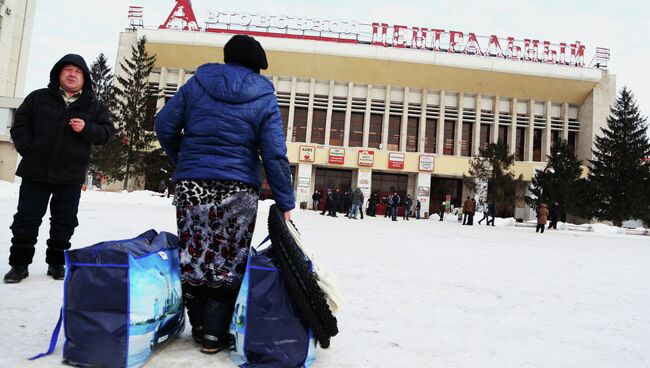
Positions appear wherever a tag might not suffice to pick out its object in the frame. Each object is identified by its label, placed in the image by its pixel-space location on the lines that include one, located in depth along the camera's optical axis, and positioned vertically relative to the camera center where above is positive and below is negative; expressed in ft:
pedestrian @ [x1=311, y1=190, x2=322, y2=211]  78.08 +1.66
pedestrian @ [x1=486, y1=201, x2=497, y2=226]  69.21 +1.57
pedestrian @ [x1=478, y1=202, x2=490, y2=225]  82.89 +2.19
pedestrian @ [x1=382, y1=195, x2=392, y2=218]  76.37 +1.02
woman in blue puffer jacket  6.33 +0.22
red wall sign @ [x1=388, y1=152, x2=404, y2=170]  103.71 +12.80
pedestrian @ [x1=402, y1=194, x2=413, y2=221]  84.12 +1.20
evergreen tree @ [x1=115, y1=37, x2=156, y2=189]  93.30 +17.10
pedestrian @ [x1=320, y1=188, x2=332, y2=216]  66.14 +0.61
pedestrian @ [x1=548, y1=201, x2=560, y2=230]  64.08 +1.25
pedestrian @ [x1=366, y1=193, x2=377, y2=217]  78.74 +0.57
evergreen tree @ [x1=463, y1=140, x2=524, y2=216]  78.64 +8.64
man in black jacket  9.21 +0.71
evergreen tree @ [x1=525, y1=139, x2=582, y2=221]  81.61 +9.12
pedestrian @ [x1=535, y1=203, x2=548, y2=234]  55.62 +0.92
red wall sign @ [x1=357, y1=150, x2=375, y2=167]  102.83 +13.01
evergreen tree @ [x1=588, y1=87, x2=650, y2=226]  86.94 +13.69
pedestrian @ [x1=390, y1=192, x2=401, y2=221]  68.08 +1.29
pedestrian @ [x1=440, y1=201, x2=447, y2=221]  85.05 +1.03
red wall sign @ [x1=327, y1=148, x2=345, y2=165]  102.83 +12.86
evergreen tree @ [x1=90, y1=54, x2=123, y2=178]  88.89 +6.91
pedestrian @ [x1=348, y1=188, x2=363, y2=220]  62.80 +1.02
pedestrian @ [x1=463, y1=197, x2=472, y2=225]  68.49 +1.73
